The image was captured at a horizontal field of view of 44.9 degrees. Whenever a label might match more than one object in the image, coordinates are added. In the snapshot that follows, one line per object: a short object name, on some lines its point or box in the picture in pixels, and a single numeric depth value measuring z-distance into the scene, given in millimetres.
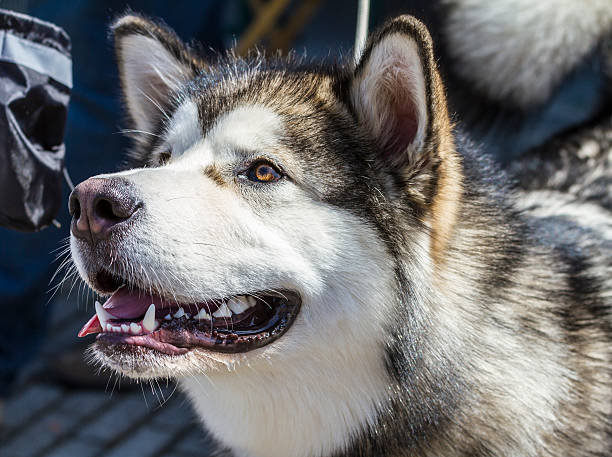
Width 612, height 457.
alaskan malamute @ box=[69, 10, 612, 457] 1716
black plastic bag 2119
